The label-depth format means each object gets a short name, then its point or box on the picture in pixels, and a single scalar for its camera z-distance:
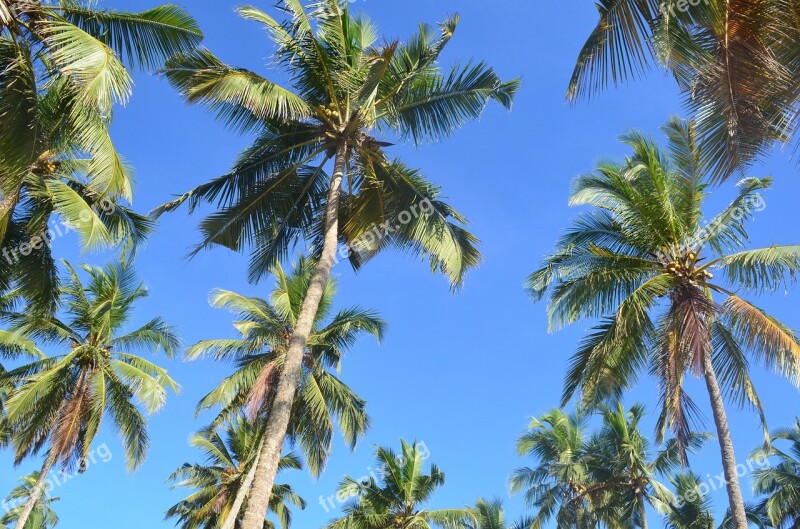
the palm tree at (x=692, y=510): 28.64
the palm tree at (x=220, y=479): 24.11
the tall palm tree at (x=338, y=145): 12.91
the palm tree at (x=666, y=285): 14.02
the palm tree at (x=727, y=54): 7.02
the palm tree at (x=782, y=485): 28.17
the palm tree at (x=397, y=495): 26.34
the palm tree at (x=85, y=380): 18.45
